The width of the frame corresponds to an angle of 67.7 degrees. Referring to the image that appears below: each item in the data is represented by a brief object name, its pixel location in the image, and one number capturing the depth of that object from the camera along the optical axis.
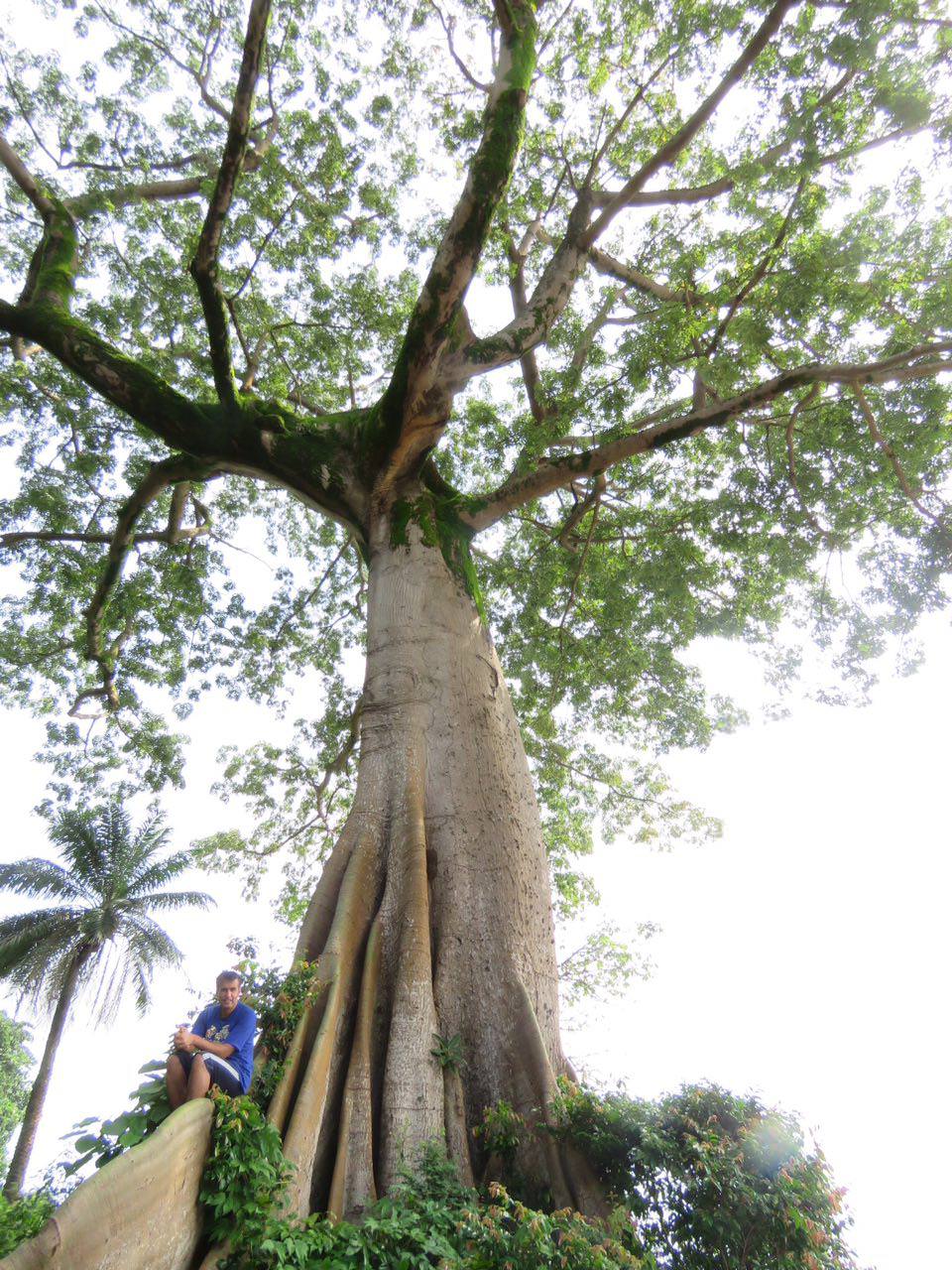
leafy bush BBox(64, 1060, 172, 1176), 3.18
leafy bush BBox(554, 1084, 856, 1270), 3.32
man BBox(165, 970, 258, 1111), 3.38
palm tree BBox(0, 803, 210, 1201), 14.22
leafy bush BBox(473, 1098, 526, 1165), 3.96
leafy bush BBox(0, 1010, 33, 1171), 21.00
